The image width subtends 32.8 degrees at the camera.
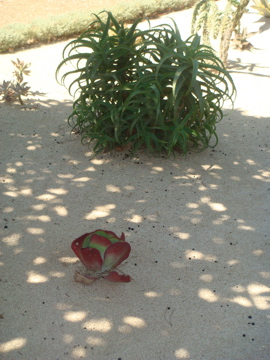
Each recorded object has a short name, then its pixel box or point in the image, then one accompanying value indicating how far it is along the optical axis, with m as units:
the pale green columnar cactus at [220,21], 6.85
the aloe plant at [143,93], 3.95
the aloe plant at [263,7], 9.55
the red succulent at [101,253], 2.87
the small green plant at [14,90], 5.48
